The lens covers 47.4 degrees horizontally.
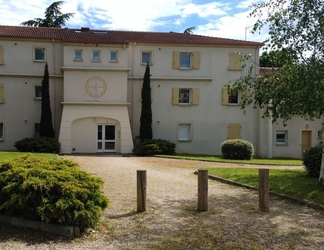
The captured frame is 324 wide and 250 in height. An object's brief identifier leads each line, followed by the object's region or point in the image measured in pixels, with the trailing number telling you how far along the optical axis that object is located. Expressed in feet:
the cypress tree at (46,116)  84.23
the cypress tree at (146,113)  87.76
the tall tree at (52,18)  137.80
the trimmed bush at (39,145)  77.46
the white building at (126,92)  86.28
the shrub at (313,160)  45.14
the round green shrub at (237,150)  77.97
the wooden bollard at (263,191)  27.12
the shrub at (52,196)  20.31
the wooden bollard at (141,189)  26.20
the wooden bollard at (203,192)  26.81
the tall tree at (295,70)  32.35
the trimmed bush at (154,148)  81.00
